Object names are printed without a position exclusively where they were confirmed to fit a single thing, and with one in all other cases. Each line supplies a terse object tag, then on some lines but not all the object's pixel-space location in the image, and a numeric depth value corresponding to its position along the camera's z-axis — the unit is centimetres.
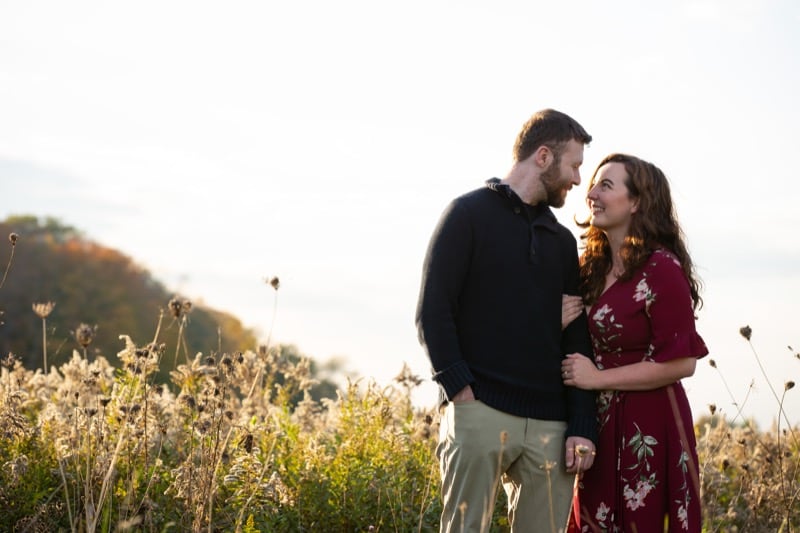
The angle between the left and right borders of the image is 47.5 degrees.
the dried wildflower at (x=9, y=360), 575
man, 422
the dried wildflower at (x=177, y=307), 486
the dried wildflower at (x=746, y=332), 573
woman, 445
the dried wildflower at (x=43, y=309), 518
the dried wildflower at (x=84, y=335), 451
